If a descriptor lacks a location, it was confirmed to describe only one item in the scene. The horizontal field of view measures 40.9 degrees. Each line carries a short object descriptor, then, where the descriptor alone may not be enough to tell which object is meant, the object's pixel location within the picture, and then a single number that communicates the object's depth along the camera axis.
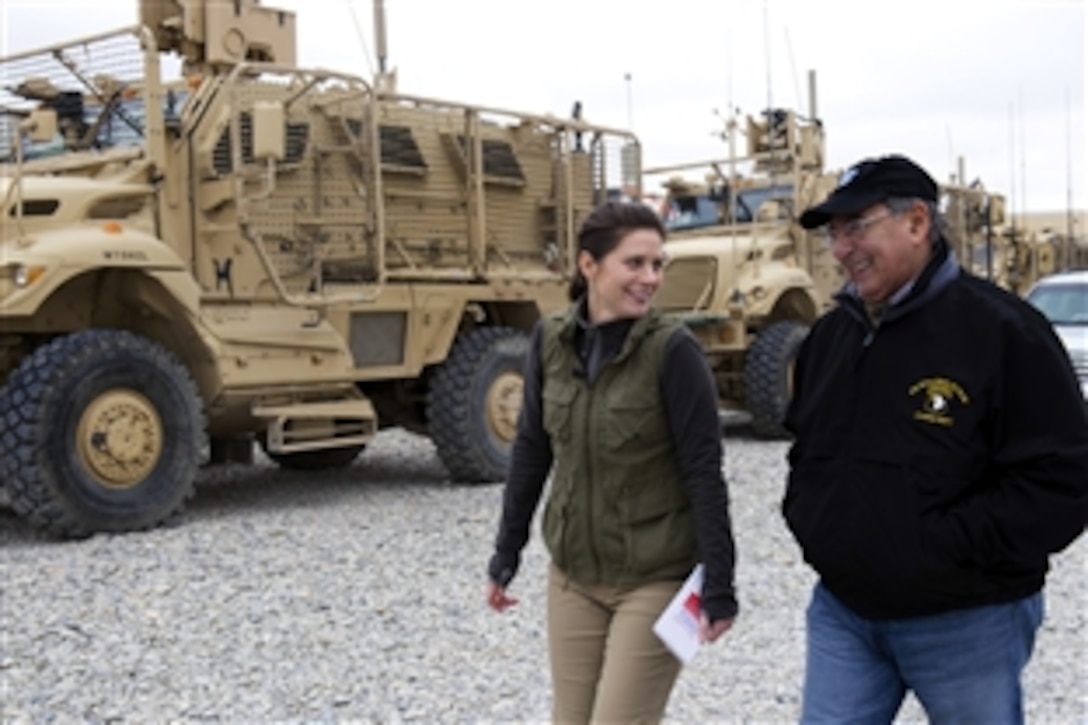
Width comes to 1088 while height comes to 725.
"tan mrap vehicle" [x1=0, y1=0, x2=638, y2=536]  7.57
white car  11.89
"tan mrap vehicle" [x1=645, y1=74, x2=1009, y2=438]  12.37
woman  2.99
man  2.46
